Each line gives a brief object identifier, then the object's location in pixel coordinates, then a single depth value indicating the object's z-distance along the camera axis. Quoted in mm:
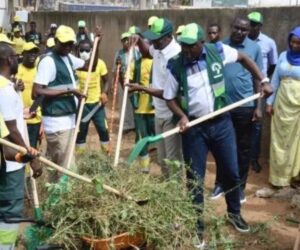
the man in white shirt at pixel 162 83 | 5324
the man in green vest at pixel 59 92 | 5199
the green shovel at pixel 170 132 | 4271
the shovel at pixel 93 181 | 3496
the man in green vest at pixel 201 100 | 4484
